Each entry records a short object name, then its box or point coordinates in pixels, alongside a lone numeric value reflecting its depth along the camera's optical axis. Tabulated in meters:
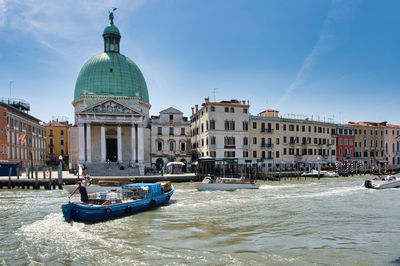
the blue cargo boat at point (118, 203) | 17.50
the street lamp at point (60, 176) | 33.87
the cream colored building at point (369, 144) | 65.31
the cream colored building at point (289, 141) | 52.72
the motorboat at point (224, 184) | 31.78
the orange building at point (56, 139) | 71.56
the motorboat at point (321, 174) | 50.50
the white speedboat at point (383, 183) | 33.88
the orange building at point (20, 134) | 46.59
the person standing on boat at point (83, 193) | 18.84
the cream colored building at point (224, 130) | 48.69
